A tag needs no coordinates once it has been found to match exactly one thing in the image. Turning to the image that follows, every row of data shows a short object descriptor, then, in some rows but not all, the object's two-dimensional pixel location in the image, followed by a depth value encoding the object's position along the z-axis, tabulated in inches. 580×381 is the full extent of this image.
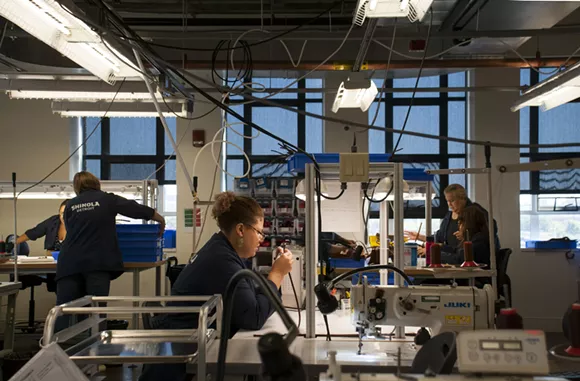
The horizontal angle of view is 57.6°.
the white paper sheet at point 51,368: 52.6
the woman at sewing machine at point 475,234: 160.9
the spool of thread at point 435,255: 116.0
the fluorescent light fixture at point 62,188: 197.6
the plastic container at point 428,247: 137.3
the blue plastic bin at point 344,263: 161.8
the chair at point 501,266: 161.9
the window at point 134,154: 261.1
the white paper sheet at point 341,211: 106.9
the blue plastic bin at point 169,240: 252.7
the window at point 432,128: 252.5
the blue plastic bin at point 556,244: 229.8
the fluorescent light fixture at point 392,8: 84.9
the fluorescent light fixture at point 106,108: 165.8
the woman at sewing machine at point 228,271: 82.1
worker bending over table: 150.9
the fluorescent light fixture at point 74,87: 135.2
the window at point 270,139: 259.4
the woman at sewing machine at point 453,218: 174.1
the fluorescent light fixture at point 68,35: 78.2
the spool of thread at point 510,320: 55.9
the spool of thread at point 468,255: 111.8
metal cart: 61.9
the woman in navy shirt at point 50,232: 215.0
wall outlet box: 83.5
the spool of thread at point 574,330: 52.7
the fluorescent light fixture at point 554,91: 117.0
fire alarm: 247.8
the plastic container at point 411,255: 161.1
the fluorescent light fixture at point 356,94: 132.1
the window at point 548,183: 241.9
